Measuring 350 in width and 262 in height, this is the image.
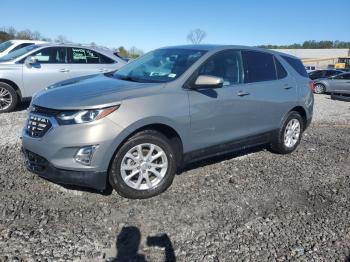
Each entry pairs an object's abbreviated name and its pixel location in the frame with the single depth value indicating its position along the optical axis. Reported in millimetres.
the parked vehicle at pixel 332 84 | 19609
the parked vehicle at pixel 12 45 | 13534
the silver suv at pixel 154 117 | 3857
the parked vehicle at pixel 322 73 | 24172
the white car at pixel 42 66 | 8770
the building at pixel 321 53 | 83875
